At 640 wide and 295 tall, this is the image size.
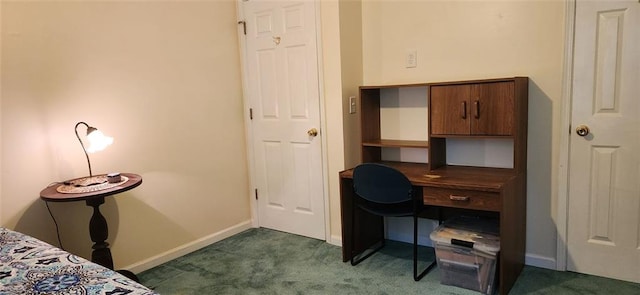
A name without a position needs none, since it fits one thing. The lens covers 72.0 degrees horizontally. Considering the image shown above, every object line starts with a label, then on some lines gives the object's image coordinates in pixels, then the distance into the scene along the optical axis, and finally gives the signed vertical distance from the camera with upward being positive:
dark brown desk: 2.36 -0.61
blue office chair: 2.58 -0.60
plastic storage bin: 2.45 -0.93
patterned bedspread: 1.30 -0.55
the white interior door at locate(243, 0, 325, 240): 3.33 -0.13
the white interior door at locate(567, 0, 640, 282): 2.41 -0.33
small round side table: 2.28 -0.47
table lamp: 2.48 -0.22
